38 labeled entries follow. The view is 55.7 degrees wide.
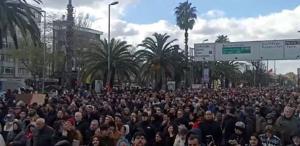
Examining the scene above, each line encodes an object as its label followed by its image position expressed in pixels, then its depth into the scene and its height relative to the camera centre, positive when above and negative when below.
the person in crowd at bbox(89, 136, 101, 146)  4.71 -1.08
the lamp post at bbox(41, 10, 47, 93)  30.99 +3.00
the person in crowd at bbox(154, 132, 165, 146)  5.45 -1.22
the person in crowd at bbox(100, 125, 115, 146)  4.95 -1.08
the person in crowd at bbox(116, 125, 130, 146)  5.04 -1.15
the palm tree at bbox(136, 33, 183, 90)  25.41 +1.58
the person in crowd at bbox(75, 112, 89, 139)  6.17 -1.04
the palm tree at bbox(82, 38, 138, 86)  24.55 +1.14
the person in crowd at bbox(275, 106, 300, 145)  5.56 -0.94
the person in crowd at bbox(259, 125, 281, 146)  4.74 -1.04
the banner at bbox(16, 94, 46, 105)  11.43 -0.91
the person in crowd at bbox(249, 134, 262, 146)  4.41 -1.00
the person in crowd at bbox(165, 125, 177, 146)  5.46 -1.14
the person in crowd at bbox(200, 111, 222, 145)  5.72 -1.06
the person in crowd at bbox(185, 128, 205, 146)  4.14 -0.92
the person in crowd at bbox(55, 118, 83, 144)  5.03 -1.04
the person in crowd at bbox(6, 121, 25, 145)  5.83 -1.22
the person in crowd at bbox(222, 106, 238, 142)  6.24 -1.08
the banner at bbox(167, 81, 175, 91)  22.70 -0.70
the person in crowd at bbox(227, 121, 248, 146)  4.96 -1.04
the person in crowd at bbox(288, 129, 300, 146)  4.50 -1.00
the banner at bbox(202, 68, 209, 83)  23.14 +0.06
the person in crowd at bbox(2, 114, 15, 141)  6.71 -1.19
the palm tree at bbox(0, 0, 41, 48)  12.32 +2.50
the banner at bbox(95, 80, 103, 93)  18.33 -0.70
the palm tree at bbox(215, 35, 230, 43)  45.16 +6.31
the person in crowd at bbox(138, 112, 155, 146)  5.80 -1.10
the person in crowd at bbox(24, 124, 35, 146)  5.36 -1.13
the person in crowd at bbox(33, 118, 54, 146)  5.20 -1.07
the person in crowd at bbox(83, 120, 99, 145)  5.69 -1.13
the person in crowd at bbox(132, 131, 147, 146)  4.62 -1.04
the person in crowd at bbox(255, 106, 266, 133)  6.41 -1.08
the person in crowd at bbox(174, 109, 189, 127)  6.60 -1.00
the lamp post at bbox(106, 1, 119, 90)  22.88 +1.07
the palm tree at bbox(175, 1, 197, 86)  32.92 +7.13
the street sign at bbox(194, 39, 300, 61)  24.35 +2.34
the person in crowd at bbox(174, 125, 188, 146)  5.21 -1.11
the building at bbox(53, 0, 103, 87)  32.78 +4.41
